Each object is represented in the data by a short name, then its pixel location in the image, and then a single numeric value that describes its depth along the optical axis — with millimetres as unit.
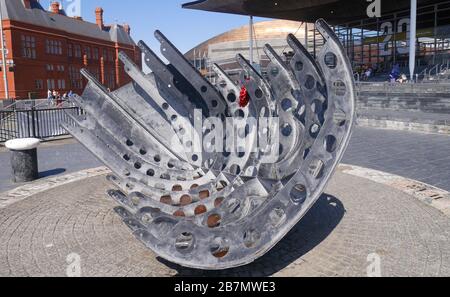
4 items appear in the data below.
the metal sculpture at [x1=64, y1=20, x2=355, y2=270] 4059
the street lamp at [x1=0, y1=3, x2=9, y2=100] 33931
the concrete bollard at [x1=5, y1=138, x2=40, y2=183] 9086
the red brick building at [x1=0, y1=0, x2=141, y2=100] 42250
